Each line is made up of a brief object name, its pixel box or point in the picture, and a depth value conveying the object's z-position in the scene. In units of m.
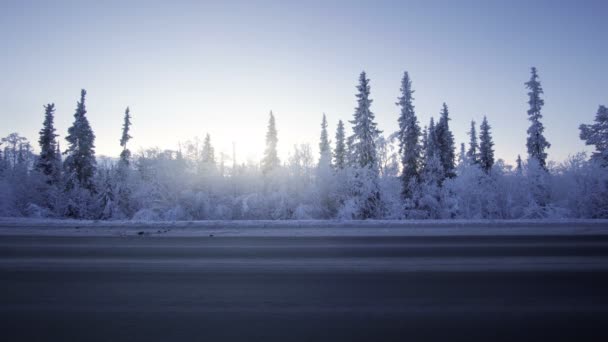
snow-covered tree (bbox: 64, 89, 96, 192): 31.11
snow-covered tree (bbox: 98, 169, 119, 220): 27.23
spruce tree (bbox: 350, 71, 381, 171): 27.66
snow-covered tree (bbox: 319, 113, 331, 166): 50.62
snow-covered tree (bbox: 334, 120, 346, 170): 47.20
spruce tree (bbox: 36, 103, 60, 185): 32.66
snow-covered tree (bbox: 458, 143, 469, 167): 60.84
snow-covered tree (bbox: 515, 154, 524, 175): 25.17
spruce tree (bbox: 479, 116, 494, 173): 42.22
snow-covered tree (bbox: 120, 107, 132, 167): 41.78
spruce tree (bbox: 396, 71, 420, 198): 28.06
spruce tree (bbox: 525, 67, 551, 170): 32.09
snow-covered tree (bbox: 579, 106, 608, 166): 27.39
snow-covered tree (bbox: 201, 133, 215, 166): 48.64
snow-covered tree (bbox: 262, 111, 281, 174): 40.60
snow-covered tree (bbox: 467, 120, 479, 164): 48.28
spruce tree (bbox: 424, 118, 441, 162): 34.72
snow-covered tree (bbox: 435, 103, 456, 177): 34.34
